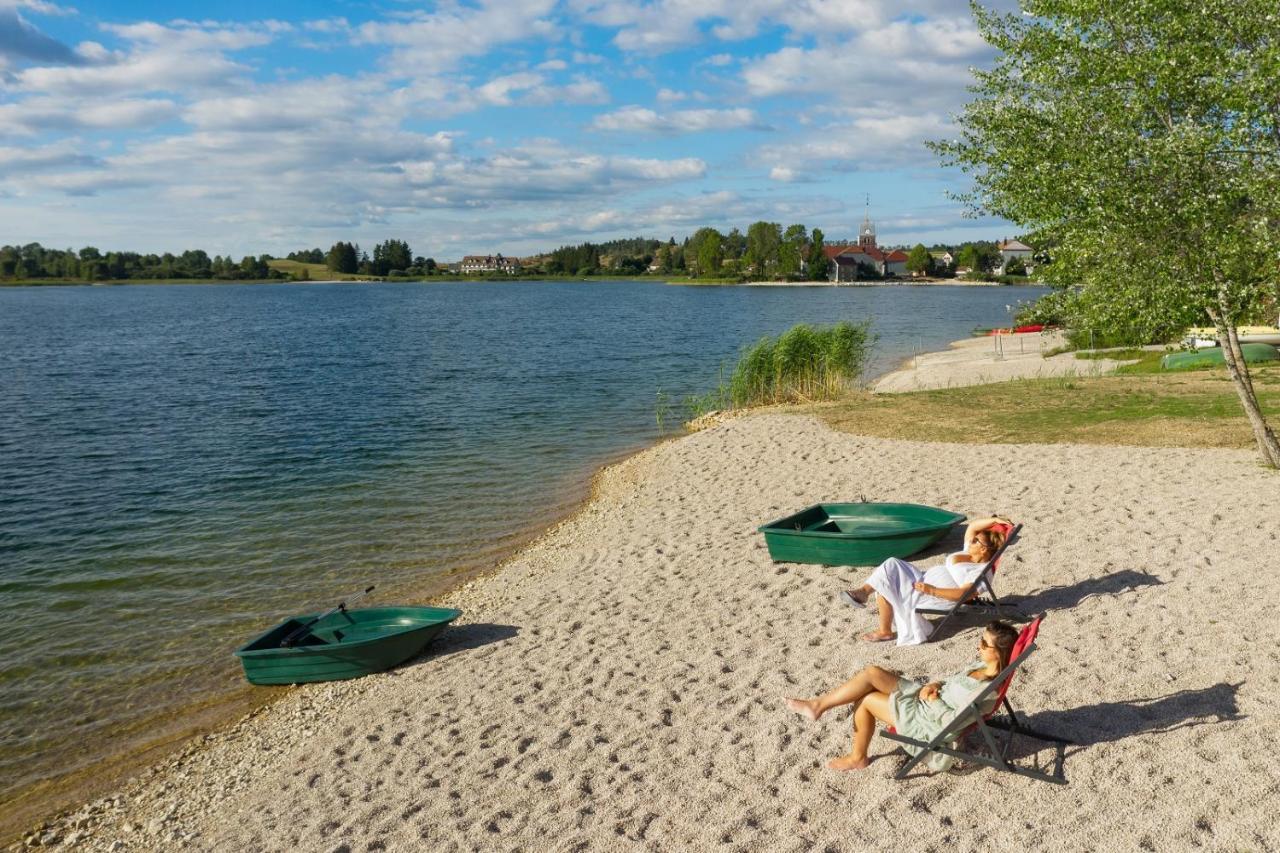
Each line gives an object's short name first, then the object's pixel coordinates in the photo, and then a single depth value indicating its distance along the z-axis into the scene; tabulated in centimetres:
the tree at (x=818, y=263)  16738
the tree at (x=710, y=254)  17962
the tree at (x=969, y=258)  17538
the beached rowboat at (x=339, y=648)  995
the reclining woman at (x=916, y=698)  615
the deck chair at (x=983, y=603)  852
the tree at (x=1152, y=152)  1127
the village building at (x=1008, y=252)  17125
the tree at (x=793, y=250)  16988
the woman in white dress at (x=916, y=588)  849
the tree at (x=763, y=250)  17538
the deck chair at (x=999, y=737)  595
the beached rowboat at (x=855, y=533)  1076
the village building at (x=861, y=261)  17138
